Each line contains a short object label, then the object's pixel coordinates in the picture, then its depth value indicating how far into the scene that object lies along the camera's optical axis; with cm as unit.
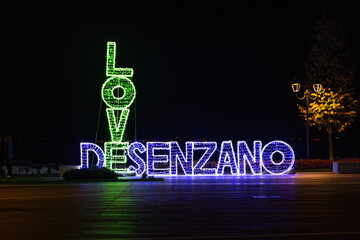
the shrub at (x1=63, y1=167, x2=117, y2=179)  2445
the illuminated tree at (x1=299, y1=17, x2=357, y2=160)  3681
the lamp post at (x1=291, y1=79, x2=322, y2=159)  3272
